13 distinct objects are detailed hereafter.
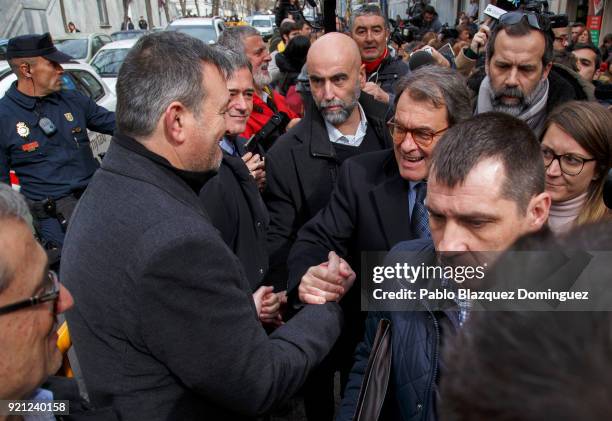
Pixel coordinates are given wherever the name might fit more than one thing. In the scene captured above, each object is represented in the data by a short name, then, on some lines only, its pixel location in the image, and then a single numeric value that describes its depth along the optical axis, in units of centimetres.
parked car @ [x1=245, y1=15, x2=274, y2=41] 3072
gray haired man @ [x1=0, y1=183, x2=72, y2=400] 112
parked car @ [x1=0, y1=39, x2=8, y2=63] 929
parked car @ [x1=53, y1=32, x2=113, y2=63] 1377
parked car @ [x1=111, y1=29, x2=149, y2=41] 1877
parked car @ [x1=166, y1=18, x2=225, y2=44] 1537
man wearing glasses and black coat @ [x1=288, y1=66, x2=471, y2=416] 204
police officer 366
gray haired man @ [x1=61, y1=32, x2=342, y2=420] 129
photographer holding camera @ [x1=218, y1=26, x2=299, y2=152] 365
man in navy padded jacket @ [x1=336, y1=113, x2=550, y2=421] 137
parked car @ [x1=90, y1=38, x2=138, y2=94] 1134
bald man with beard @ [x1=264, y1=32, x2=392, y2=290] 271
